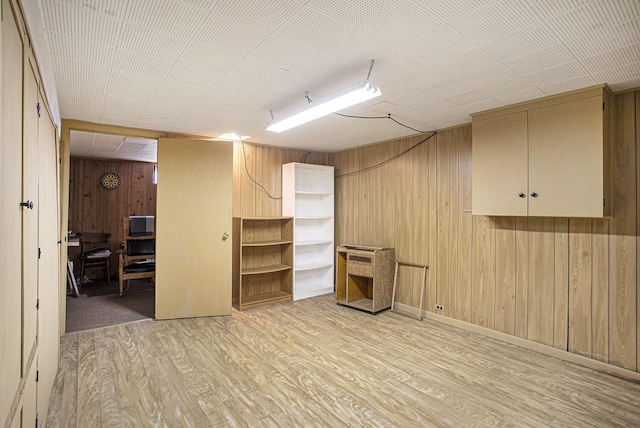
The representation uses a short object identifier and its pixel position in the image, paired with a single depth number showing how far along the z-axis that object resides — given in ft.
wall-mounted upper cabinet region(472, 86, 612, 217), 8.82
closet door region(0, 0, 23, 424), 3.53
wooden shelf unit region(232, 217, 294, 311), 15.46
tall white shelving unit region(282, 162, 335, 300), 17.35
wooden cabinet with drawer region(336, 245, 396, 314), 14.47
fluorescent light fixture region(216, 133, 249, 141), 14.97
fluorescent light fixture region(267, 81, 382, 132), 7.78
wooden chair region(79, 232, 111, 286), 19.88
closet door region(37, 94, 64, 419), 6.48
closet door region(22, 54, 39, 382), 4.80
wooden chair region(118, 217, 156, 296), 17.51
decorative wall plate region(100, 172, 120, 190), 22.06
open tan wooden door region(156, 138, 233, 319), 13.43
